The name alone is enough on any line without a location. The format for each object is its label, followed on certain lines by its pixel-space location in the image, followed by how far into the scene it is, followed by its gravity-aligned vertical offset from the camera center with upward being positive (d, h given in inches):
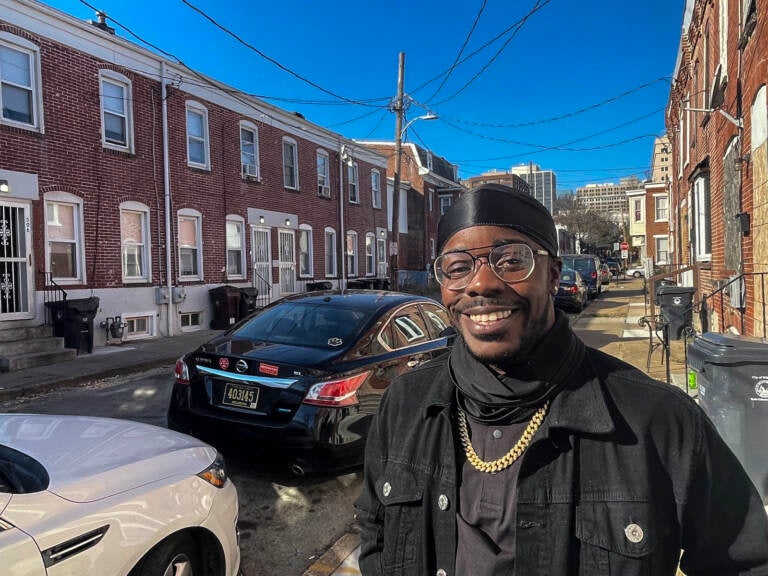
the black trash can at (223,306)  565.3 -28.5
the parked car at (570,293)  673.6 -27.3
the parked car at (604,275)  1231.9 -10.5
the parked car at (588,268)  891.4 +5.0
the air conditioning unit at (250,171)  633.6 +130.0
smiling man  46.8 -17.3
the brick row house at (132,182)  401.4 +94.5
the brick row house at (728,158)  230.4 +63.9
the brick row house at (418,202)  1236.5 +177.6
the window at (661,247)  1557.8 +65.5
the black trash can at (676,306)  322.7 -22.7
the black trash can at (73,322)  403.5 -30.1
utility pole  743.7 +197.1
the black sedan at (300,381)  151.9 -31.1
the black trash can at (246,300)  580.4 -23.8
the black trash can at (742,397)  130.7 -32.6
